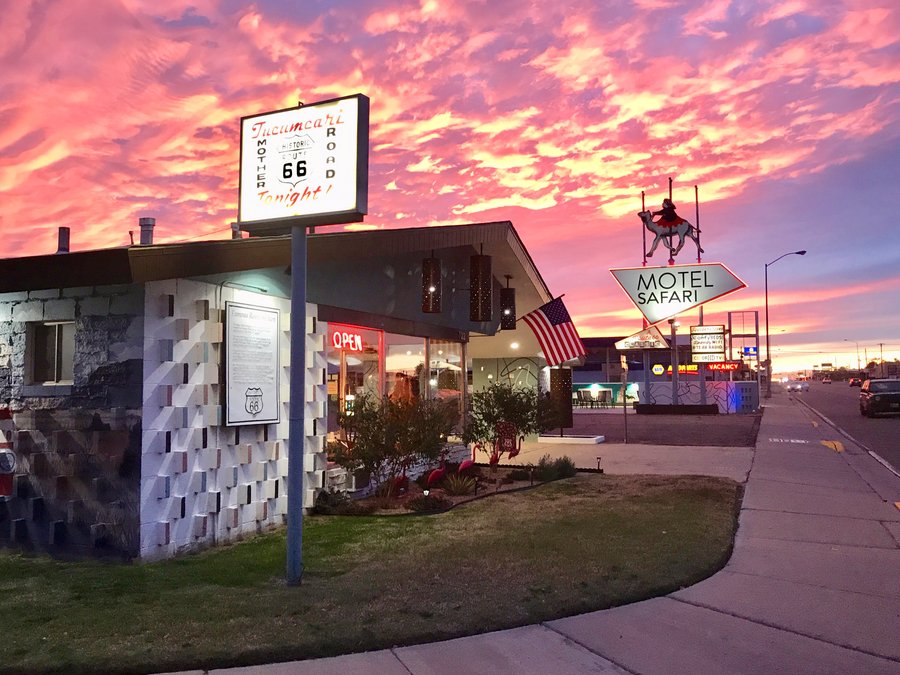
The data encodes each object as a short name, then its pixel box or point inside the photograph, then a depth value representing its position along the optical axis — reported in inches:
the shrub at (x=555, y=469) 560.3
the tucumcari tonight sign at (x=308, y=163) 263.0
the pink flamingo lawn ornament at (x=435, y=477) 506.9
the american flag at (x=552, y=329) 665.0
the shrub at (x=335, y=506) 410.6
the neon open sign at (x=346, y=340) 459.2
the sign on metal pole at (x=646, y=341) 1568.5
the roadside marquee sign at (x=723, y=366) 2130.9
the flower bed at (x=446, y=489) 418.0
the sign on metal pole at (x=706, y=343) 1921.8
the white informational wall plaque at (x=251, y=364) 346.9
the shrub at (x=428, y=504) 430.6
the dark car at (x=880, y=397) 1362.0
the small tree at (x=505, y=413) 591.5
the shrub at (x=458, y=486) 495.5
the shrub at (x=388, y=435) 414.0
